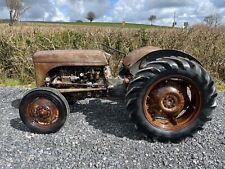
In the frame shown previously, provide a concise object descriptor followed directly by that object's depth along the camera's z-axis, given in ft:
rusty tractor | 8.11
